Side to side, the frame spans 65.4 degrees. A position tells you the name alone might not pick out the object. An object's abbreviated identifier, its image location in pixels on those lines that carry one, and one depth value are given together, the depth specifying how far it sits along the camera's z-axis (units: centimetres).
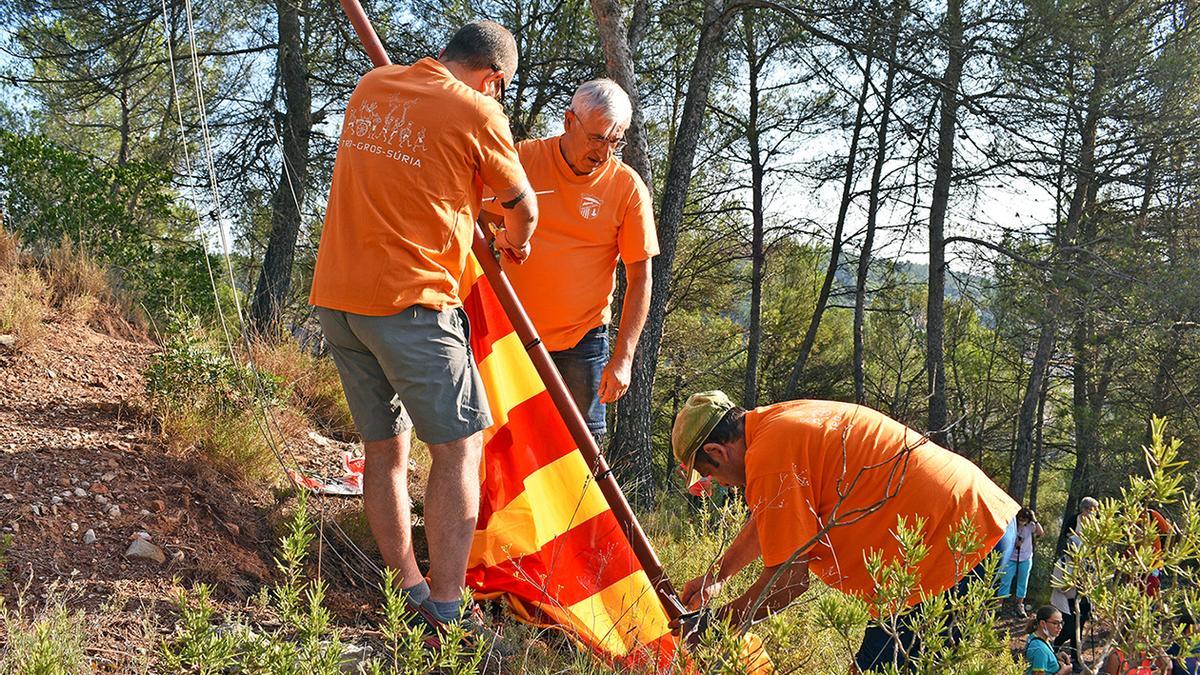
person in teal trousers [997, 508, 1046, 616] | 921
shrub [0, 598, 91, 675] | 175
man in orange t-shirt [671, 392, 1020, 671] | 275
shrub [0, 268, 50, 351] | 451
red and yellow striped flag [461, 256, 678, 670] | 330
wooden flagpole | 338
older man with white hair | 376
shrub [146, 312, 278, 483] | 391
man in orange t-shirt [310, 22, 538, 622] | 271
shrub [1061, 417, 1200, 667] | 161
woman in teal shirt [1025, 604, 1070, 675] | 591
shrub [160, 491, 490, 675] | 180
